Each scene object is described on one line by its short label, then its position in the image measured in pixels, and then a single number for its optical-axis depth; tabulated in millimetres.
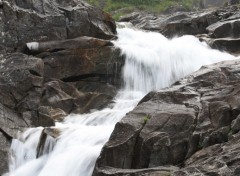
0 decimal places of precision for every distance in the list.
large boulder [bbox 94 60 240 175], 9953
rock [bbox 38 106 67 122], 15266
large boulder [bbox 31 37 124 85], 18188
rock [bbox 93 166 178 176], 8905
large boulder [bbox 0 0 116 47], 18469
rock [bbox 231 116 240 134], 9773
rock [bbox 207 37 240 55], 21203
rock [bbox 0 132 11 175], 12859
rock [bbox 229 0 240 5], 35866
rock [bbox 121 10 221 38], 25344
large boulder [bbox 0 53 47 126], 15516
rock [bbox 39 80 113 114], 16156
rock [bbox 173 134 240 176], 7892
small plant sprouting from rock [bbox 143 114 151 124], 10748
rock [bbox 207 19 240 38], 22562
